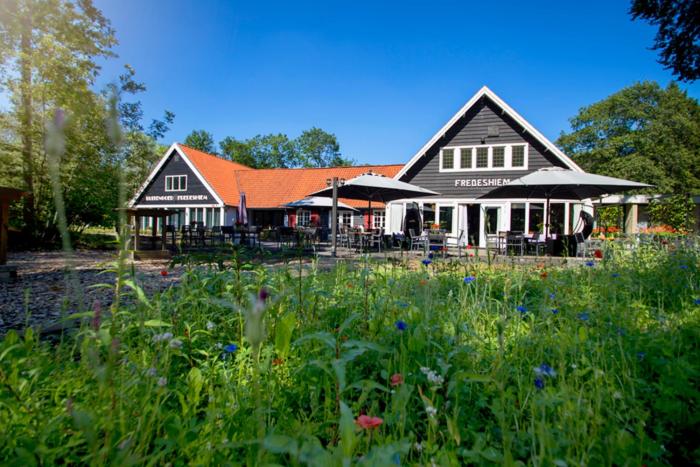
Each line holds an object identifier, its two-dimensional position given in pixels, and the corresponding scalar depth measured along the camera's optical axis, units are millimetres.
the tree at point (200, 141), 69312
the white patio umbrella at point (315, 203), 16928
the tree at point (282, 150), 67250
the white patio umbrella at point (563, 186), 10336
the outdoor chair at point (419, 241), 12217
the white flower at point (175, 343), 1746
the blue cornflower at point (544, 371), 1509
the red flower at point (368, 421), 1004
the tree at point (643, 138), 34344
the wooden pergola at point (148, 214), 10883
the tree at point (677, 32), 11792
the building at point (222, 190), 27766
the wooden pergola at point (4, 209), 6552
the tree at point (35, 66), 14336
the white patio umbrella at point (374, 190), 12571
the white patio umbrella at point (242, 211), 18162
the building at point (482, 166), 17683
